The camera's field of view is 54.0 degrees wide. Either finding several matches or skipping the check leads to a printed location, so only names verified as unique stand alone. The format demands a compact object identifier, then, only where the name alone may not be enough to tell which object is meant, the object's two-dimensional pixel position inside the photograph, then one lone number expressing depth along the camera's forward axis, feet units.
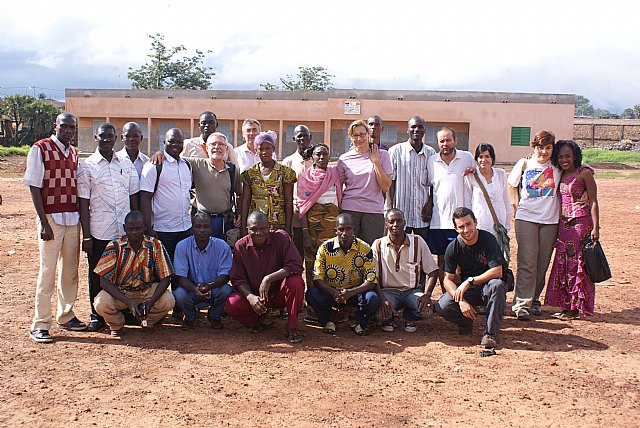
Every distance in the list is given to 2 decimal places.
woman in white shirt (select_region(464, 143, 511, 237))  21.09
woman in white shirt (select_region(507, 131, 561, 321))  21.22
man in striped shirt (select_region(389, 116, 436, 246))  21.67
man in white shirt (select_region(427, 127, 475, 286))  21.01
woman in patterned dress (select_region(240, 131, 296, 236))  20.10
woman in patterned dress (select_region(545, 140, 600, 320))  20.83
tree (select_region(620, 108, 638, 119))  259.39
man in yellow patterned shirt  19.10
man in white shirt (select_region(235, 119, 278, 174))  22.80
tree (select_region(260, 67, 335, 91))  156.04
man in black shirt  18.35
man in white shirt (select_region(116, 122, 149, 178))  19.38
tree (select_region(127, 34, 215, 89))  139.64
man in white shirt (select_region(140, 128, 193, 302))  19.61
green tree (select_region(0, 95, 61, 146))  129.08
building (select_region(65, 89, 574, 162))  95.20
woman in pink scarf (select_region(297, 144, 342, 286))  20.26
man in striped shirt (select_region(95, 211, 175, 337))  18.34
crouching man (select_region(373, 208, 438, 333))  19.38
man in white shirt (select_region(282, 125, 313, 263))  21.27
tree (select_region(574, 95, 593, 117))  393.74
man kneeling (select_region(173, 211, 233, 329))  19.14
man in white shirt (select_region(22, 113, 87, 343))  17.62
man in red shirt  18.65
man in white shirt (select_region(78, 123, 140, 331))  18.42
